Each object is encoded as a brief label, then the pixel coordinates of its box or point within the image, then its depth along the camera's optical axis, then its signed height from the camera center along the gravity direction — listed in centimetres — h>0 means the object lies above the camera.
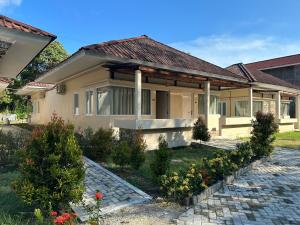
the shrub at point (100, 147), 749 -97
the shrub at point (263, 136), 853 -63
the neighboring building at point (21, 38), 429 +166
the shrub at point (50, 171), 369 -89
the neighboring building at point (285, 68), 2516 +613
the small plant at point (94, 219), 308 -143
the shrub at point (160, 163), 551 -109
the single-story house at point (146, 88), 950 +172
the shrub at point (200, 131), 1070 -57
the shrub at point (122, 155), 663 -109
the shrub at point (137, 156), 655 -110
